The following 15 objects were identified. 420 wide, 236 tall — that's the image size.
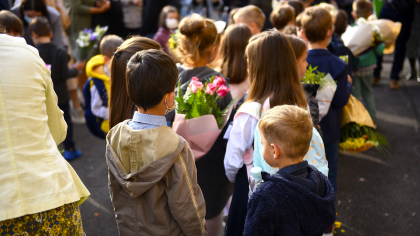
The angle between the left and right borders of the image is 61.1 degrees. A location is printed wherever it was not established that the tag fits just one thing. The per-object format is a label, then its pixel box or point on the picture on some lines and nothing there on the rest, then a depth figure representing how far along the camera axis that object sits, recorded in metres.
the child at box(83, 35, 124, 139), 3.34
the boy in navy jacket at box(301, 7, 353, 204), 2.87
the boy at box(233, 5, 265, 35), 4.37
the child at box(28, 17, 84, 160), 4.44
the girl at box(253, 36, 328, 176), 2.05
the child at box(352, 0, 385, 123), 4.57
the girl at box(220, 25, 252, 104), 3.16
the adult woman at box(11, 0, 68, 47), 5.09
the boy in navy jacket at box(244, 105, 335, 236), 1.56
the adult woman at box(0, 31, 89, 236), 1.54
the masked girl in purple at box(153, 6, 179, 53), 5.80
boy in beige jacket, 1.76
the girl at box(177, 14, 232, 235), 2.62
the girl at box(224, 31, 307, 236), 2.19
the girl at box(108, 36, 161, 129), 2.27
